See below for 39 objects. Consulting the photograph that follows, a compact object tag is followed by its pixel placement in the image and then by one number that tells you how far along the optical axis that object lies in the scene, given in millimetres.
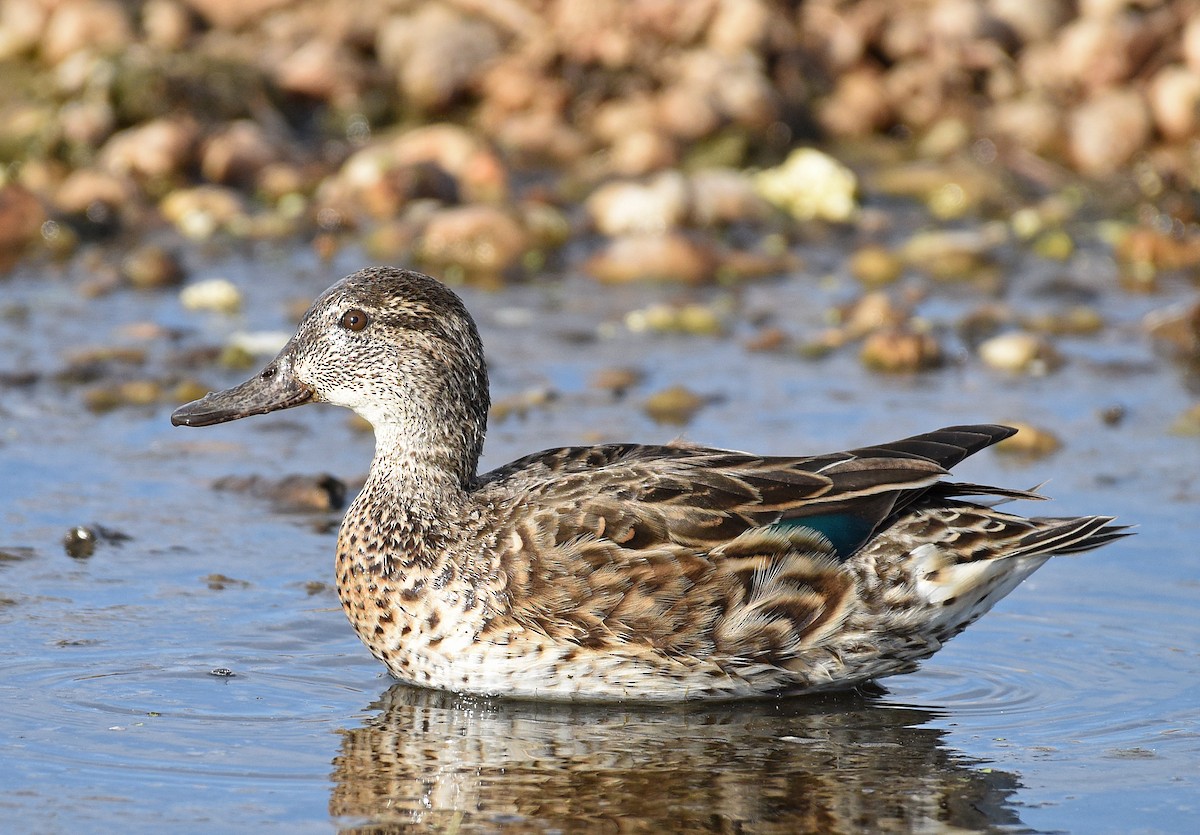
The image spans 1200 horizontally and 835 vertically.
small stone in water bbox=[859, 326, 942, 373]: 10898
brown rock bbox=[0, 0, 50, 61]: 16094
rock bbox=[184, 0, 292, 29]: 16422
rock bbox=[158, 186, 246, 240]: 13625
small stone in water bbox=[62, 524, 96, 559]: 7938
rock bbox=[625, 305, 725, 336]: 11664
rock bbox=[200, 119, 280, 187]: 14320
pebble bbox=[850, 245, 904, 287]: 12812
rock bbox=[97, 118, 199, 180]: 14227
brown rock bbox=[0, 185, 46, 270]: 13227
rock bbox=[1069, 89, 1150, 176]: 14609
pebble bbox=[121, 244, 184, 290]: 12555
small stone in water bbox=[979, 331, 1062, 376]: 10914
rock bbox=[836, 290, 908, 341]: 11531
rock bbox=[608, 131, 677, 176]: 14344
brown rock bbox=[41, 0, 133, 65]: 15859
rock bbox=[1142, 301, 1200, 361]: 11266
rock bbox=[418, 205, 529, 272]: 12594
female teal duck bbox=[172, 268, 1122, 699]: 6531
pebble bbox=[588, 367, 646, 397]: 10539
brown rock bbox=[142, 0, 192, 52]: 16016
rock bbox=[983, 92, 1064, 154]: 14924
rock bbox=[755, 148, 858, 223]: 13984
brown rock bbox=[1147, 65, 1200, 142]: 14391
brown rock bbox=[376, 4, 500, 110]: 15211
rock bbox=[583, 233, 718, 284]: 12586
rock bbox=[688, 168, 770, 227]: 13539
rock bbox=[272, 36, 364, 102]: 15453
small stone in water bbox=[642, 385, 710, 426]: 10117
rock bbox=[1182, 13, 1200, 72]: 14484
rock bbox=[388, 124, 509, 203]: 13945
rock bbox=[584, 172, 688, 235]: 13281
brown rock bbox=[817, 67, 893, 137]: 15109
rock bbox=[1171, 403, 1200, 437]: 9820
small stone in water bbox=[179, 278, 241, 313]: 12055
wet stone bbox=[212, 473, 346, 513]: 8641
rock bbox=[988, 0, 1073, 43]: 15445
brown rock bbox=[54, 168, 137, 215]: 13719
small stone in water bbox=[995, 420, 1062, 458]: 9570
